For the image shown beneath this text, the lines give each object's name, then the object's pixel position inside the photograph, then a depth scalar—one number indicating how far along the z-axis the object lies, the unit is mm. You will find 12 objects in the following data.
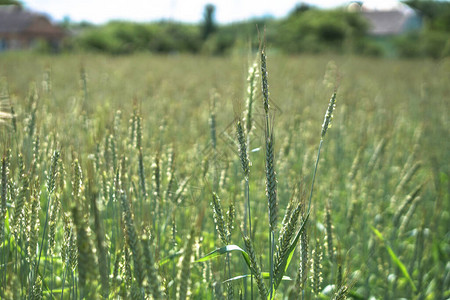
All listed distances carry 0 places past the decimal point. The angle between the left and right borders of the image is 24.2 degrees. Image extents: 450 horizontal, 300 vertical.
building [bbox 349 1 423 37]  60756
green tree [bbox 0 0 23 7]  54853
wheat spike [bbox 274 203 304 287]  1174
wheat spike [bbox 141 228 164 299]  1065
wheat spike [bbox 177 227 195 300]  1056
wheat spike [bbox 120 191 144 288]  1087
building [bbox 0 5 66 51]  46000
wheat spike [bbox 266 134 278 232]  1152
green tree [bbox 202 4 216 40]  44312
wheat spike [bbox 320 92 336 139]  1232
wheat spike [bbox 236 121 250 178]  1183
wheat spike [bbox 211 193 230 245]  1194
